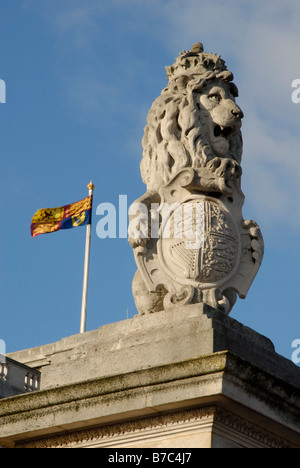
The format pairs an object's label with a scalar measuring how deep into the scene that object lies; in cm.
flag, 3444
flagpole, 3067
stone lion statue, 1388
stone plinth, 1200
